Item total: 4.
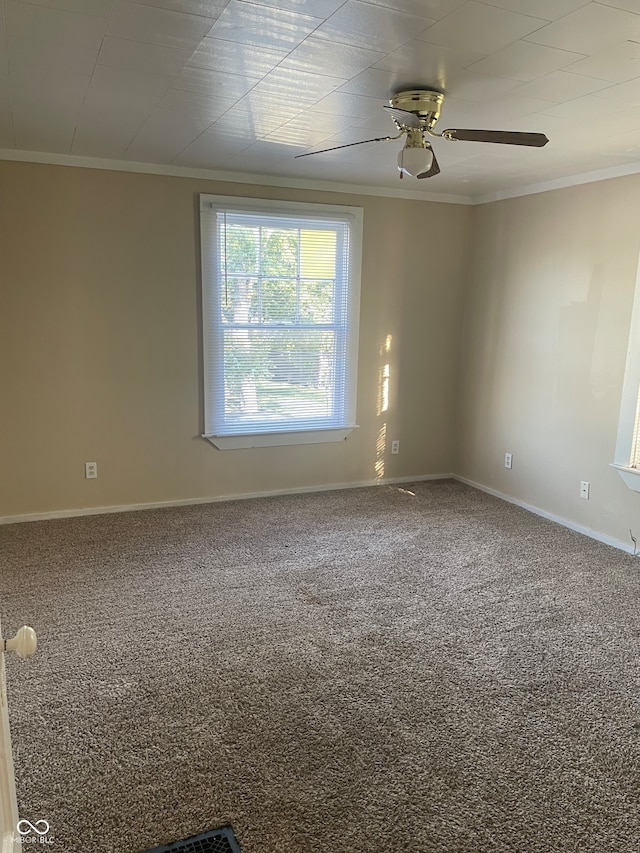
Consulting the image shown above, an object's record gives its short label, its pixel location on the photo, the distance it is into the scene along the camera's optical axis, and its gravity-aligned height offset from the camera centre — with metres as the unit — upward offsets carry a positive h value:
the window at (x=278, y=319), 4.27 -0.01
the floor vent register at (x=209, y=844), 1.66 -1.44
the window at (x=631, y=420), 3.67 -0.56
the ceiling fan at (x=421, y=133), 2.41 +0.79
